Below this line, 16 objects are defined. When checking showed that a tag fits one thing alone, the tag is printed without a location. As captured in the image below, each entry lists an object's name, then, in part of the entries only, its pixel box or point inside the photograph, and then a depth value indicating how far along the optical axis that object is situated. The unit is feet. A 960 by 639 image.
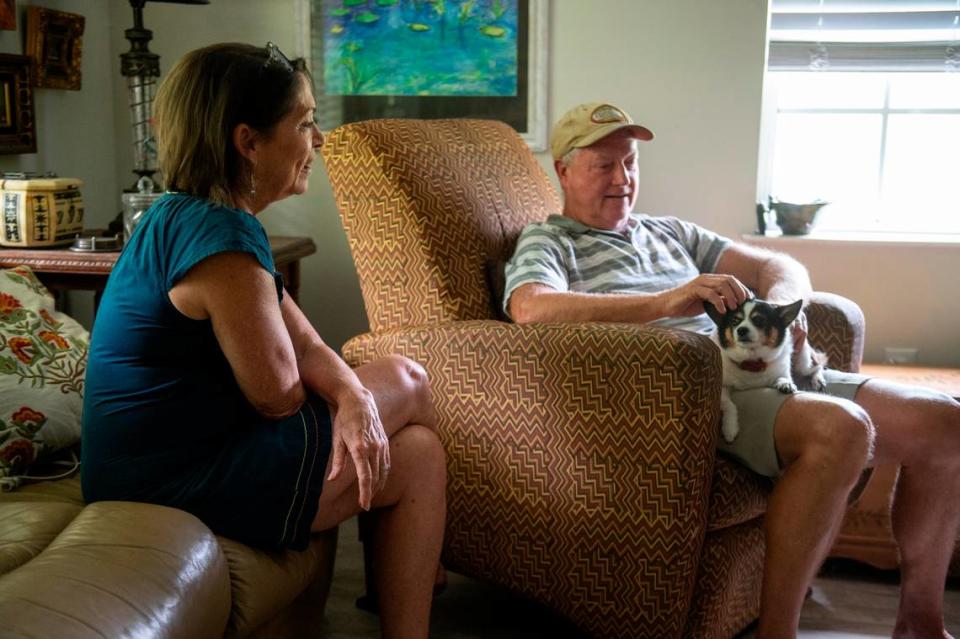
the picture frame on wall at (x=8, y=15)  8.02
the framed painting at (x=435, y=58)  9.41
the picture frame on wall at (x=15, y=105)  8.12
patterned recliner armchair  5.57
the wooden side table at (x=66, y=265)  7.48
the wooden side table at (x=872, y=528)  7.54
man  5.68
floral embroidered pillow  5.51
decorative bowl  9.55
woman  4.63
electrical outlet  9.50
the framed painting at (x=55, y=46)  8.48
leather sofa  3.74
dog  5.95
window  9.92
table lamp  8.30
